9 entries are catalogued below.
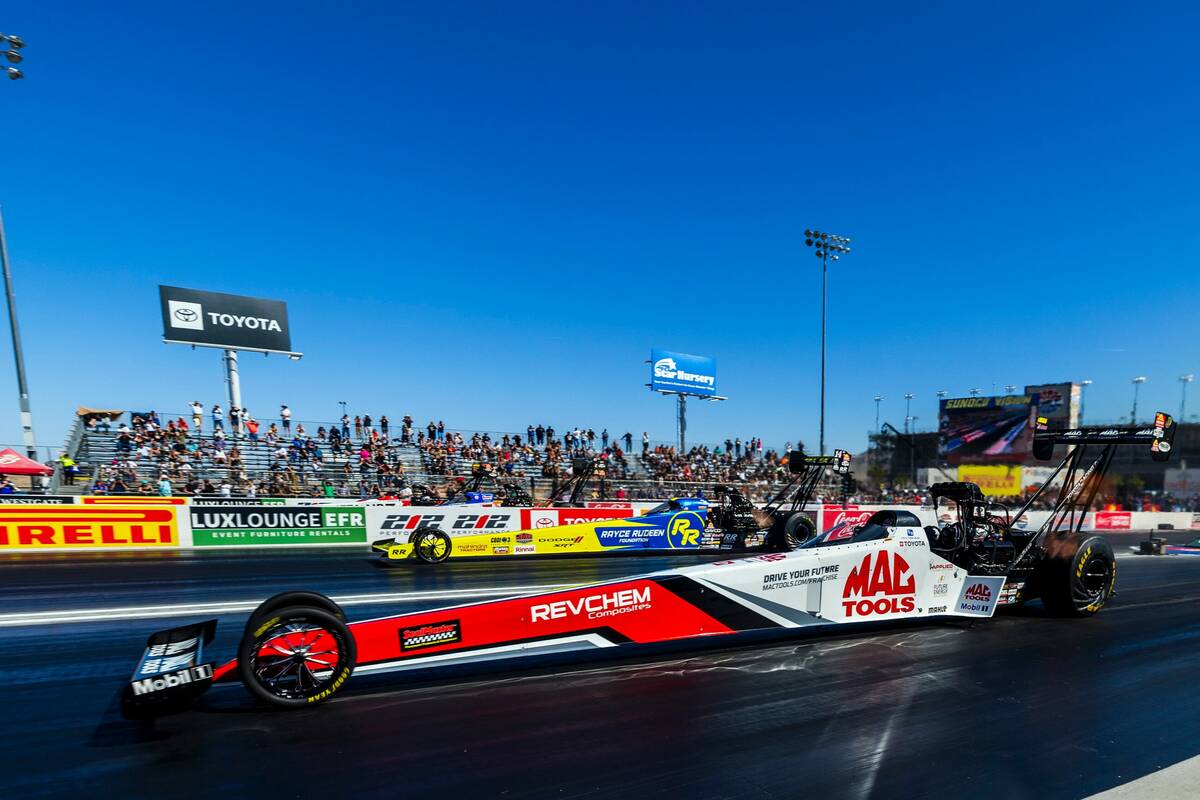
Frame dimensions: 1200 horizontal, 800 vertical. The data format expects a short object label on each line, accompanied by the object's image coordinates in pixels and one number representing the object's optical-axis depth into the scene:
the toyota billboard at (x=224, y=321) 27.47
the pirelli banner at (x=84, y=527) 14.12
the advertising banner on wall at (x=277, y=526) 15.91
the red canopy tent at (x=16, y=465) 17.84
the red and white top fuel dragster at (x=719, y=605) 4.43
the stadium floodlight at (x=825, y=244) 31.31
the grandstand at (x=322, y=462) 20.23
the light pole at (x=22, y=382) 18.47
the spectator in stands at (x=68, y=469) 19.30
